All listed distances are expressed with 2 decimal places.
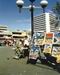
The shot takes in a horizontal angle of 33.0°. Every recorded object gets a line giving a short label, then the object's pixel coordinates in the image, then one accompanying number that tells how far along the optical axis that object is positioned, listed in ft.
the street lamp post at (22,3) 17.44
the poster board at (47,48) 16.78
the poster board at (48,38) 17.32
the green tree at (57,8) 45.30
